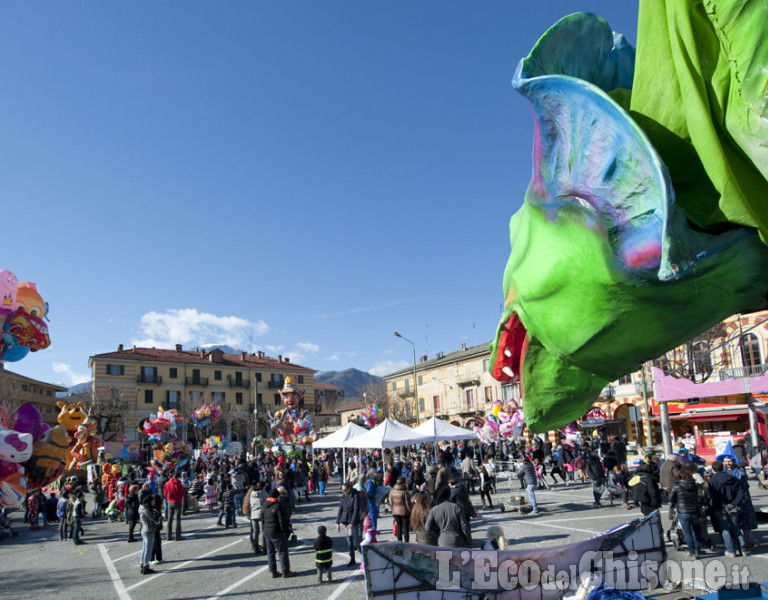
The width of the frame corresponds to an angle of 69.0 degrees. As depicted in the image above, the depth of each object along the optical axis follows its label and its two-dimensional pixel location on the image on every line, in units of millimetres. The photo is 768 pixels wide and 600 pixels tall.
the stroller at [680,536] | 8922
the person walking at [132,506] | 11822
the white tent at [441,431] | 16730
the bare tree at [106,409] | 44156
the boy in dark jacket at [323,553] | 8773
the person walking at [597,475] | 13477
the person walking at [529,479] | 13667
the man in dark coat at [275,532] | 9219
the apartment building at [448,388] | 49906
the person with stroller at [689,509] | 8555
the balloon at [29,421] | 11977
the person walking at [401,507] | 10602
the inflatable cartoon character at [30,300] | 12008
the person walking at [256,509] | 10516
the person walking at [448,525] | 7761
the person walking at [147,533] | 10094
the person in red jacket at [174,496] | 12602
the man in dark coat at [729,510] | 8484
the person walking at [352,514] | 10250
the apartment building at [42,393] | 59544
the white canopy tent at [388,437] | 15602
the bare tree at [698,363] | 24558
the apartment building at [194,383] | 53469
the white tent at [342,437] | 17344
